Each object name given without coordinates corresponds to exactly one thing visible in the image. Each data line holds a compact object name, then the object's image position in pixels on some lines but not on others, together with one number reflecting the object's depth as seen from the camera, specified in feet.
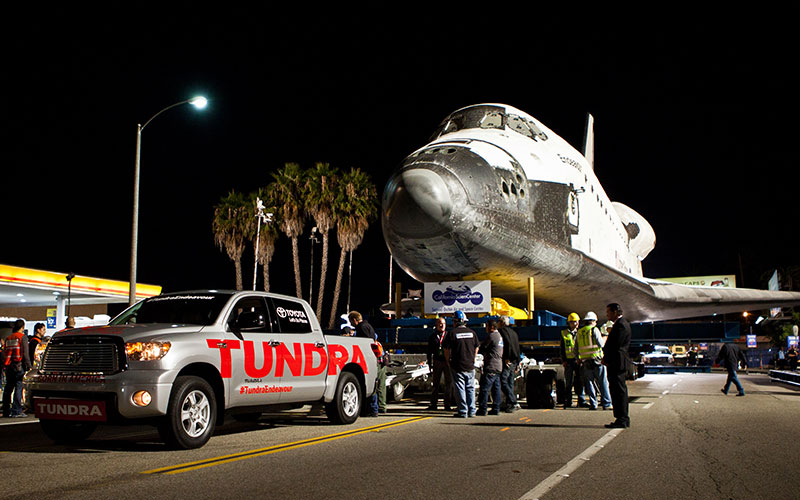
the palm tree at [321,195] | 159.94
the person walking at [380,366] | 41.22
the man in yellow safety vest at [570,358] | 46.03
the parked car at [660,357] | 149.03
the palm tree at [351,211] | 159.84
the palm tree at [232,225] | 168.35
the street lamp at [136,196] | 58.29
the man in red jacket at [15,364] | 40.86
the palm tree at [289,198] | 161.17
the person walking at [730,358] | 57.86
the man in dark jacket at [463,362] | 38.50
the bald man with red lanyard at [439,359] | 42.50
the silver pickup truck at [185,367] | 24.11
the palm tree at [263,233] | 164.96
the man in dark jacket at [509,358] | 41.45
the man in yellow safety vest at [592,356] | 42.70
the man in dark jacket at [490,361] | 39.29
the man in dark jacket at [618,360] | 32.09
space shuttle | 42.37
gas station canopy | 118.83
